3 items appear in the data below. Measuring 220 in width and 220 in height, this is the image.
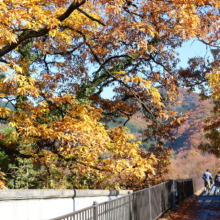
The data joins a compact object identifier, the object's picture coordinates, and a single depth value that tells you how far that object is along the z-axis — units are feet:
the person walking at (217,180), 53.42
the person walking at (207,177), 64.54
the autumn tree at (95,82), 28.78
